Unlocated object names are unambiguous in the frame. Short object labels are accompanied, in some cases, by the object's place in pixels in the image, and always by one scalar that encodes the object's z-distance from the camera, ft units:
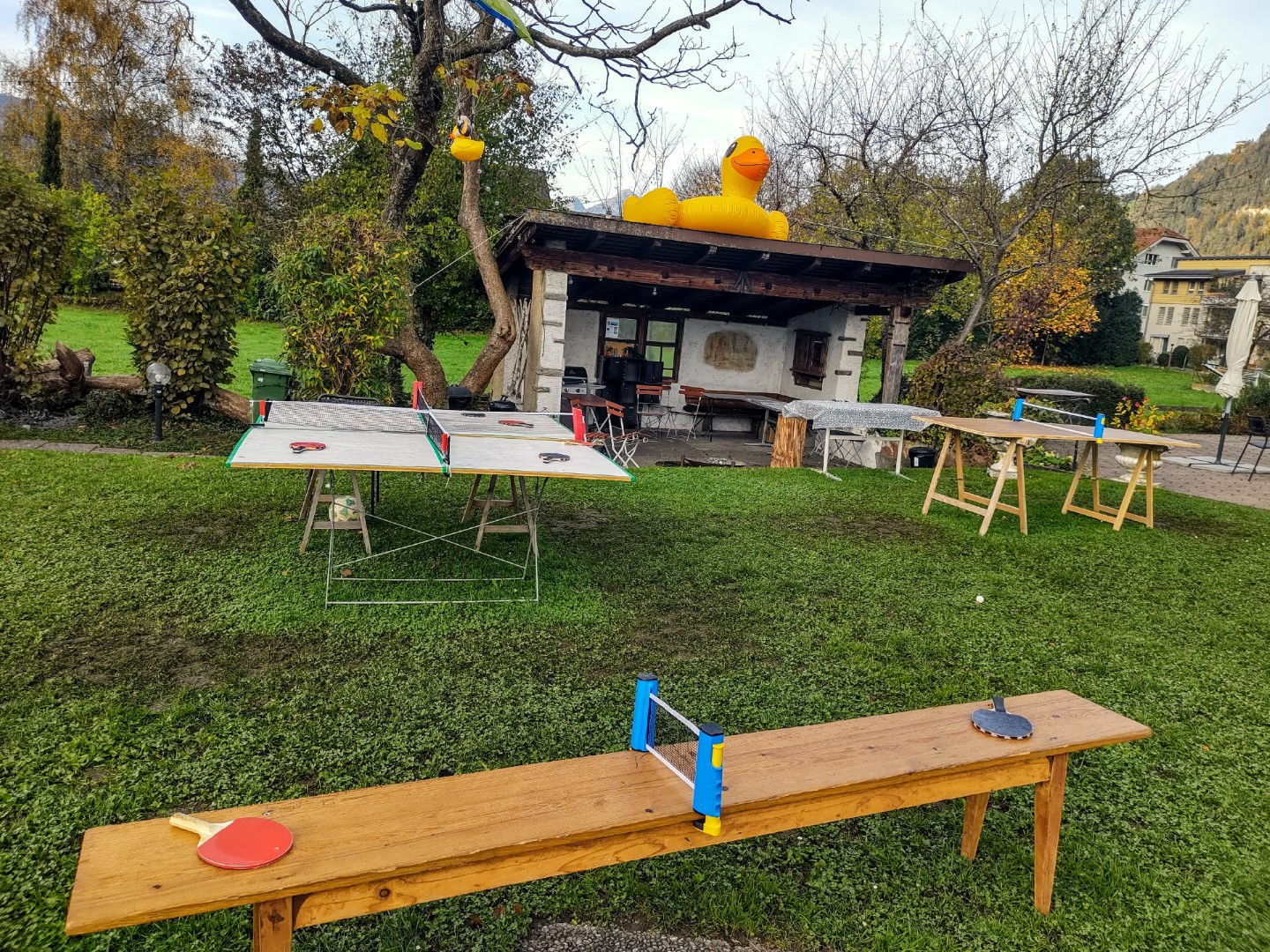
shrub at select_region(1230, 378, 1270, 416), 57.67
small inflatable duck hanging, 25.38
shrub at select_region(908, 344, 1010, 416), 37.81
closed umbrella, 40.60
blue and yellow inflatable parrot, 12.55
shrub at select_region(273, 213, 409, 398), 28.68
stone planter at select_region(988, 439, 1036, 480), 33.56
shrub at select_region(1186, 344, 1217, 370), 105.60
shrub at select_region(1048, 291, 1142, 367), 104.06
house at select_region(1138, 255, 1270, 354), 145.42
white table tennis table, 13.92
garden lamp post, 28.30
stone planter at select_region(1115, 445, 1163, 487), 30.98
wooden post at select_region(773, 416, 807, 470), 34.17
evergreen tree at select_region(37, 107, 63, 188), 76.59
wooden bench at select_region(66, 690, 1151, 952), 5.24
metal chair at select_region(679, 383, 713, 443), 41.60
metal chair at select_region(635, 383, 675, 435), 41.71
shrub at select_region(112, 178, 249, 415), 28.96
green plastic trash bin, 30.35
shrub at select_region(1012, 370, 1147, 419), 55.21
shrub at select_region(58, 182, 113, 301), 62.23
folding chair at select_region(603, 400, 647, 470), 31.22
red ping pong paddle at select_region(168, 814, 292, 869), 5.36
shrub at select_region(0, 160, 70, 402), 28.17
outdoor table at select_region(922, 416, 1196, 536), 24.23
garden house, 32.40
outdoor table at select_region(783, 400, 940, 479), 31.68
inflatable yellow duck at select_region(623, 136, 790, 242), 32.07
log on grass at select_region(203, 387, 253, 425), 31.19
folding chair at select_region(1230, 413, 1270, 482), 37.14
